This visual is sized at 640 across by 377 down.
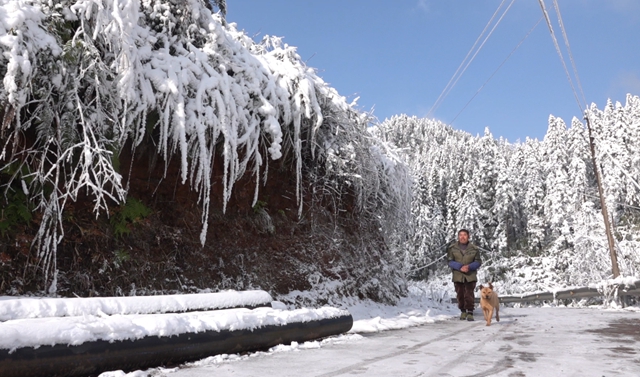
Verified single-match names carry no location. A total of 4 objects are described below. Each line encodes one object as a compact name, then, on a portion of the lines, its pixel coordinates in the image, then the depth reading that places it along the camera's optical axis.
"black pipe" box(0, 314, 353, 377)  2.62
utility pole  15.69
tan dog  7.38
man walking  8.42
